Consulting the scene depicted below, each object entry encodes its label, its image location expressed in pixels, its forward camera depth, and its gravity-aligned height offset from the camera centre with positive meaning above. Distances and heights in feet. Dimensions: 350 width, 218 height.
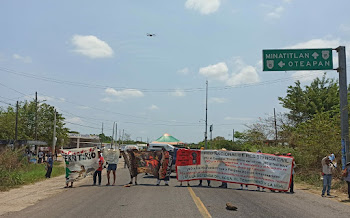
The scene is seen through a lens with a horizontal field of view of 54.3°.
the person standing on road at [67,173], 53.57 -5.58
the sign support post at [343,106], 57.62 +6.67
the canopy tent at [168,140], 129.49 +0.35
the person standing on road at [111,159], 55.09 -3.21
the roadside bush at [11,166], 57.66 -6.46
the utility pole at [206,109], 152.51 +14.36
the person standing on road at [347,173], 45.36 -3.69
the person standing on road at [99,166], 54.70 -4.43
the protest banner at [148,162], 55.62 -3.53
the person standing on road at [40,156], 125.96 -7.03
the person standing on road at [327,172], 48.37 -3.87
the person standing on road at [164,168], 54.70 -4.44
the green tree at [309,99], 112.84 +15.47
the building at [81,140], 372.46 -1.72
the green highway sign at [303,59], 59.36 +14.78
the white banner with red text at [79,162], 53.83 -3.82
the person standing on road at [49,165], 73.51 -5.97
